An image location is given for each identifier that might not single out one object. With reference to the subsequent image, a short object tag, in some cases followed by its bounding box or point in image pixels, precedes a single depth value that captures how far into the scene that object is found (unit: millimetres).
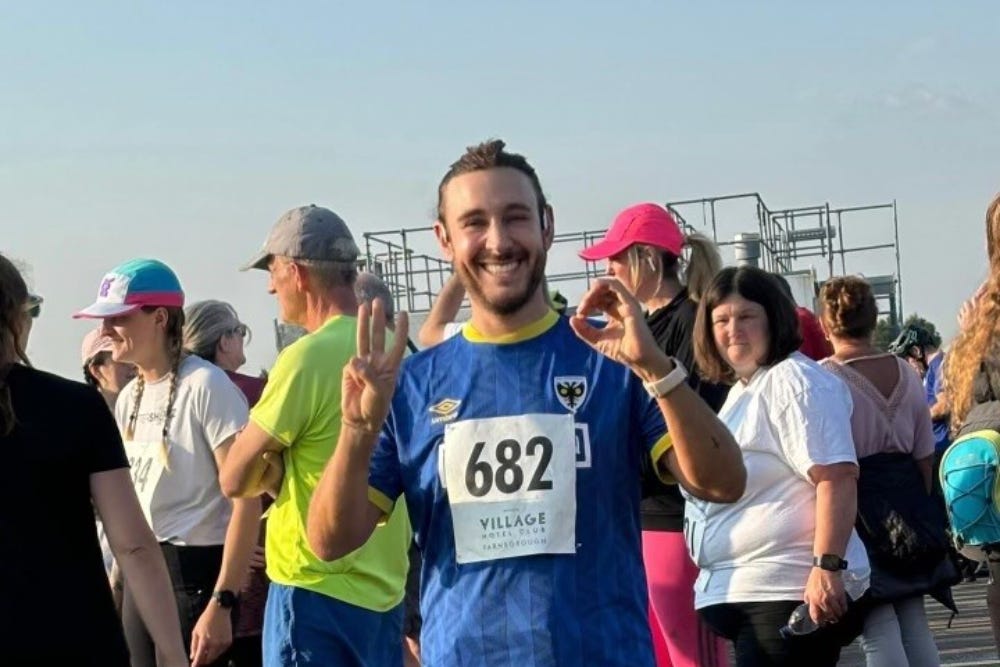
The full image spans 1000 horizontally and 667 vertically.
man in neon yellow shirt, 5141
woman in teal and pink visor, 6180
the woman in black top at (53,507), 4000
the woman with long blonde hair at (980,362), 4645
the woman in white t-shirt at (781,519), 5266
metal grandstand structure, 23172
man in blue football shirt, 3457
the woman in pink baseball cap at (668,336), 6086
